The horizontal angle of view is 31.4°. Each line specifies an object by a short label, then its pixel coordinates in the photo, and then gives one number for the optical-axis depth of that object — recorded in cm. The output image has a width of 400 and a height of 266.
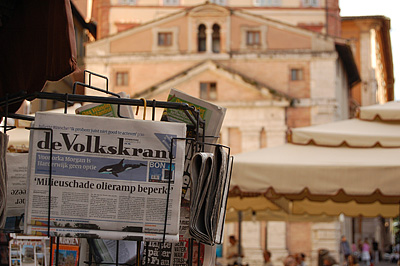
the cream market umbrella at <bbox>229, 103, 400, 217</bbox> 582
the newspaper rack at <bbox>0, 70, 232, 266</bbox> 222
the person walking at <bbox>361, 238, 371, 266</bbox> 3108
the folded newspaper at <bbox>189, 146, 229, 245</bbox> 233
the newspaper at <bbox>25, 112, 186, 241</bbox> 218
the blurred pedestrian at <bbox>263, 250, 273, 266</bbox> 1354
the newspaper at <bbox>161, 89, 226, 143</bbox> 253
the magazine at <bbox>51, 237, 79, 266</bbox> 278
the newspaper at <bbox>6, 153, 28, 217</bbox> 256
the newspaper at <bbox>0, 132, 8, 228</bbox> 233
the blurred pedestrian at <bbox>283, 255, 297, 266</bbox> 986
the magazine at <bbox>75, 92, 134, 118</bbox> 260
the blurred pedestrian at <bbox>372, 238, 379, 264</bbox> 3822
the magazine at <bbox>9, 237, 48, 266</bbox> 306
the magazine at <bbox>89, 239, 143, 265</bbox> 264
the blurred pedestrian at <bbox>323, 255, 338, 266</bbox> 1070
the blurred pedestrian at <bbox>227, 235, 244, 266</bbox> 1492
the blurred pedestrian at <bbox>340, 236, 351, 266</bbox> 2368
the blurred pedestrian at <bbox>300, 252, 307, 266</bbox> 1524
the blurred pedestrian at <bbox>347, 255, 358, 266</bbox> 1497
